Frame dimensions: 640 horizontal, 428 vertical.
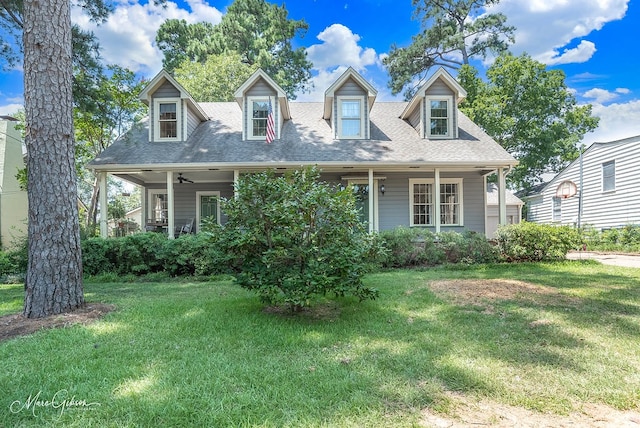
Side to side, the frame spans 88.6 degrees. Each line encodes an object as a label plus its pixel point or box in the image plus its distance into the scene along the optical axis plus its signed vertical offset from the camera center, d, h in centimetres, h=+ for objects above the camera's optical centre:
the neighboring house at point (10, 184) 1409 +173
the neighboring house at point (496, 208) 1804 +70
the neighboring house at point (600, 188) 1381 +148
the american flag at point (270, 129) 1081 +304
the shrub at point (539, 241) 883 -58
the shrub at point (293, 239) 387 -22
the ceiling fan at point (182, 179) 1110 +147
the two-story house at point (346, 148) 1038 +239
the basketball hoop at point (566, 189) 1623 +151
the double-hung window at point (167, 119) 1116 +351
